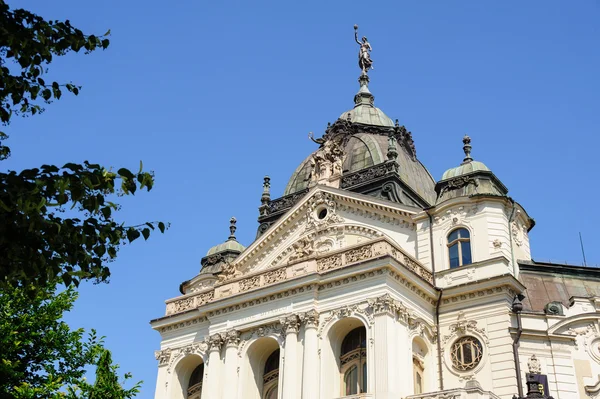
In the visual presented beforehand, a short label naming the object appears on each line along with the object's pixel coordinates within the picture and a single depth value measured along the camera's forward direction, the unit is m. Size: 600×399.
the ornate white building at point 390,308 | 31.25
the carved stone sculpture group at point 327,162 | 40.91
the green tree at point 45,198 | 11.86
